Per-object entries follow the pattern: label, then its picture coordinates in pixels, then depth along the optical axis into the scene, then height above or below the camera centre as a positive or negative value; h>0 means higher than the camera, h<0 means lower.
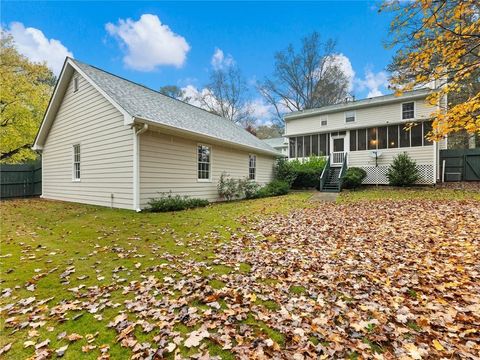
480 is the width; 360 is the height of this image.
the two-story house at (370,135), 15.71 +3.25
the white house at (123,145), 8.97 +1.46
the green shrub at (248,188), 13.62 -0.58
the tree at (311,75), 27.73 +12.09
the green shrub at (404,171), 15.13 +0.44
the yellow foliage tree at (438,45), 4.62 +2.72
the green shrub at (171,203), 9.14 -1.00
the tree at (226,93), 30.42 +10.89
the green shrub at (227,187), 12.51 -0.51
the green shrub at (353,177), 15.84 +0.06
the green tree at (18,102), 14.51 +4.76
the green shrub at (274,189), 14.81 -0.72
